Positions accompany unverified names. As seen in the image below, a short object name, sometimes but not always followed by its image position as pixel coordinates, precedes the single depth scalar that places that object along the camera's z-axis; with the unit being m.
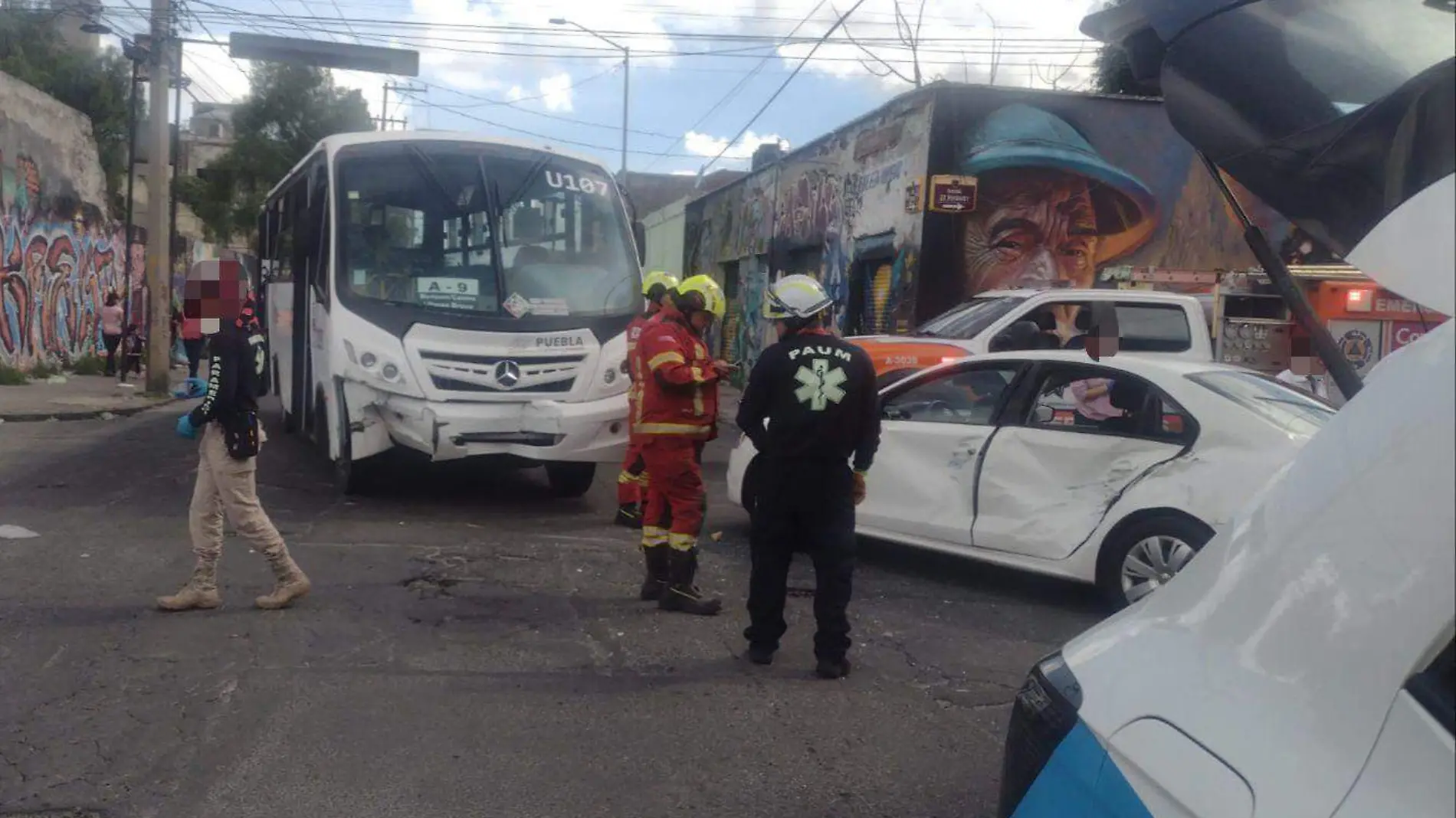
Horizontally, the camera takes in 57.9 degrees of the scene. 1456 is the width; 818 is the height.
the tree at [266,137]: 39.16
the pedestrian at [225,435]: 6.32
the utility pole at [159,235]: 19.34
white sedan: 6.62
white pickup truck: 11.18
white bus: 9.55
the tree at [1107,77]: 22.17
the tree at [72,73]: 33.31
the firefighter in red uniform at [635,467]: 8.91
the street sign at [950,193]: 17.34
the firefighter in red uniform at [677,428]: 6.75
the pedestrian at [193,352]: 19.75
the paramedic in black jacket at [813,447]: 5.69
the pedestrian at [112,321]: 22.48
